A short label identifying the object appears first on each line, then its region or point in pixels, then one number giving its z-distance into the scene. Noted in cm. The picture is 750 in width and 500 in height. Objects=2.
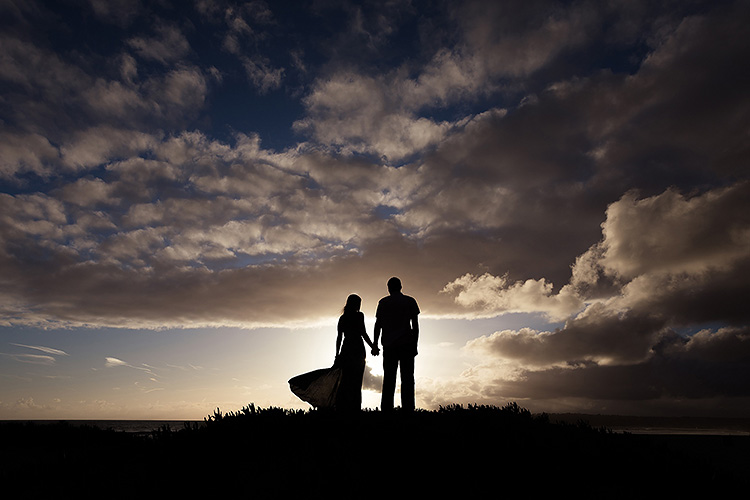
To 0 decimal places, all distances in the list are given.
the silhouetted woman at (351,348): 1077
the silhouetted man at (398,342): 955
